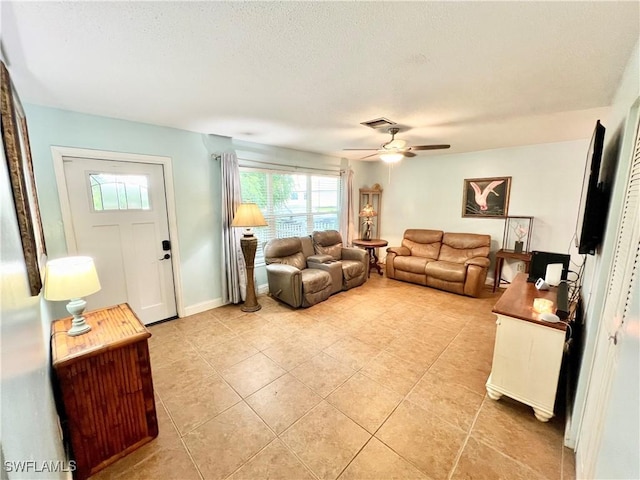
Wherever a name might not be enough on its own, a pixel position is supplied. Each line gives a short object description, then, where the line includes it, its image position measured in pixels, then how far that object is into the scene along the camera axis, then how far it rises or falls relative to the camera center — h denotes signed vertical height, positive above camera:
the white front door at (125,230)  2.63 -0.31
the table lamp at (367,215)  5.38 -0.27
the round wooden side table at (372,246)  5.10 -0.85
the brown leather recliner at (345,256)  4.35 -0.96
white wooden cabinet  1.75 -1.07
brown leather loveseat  4.09 -1.02
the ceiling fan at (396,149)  2.98 +0.60
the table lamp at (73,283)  1.43 -0.45
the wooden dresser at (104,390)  1.42 -1.09
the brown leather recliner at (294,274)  3.60 -1.04
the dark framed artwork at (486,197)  4.41 +0.09
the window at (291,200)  4.16 +0.03
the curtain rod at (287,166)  3.49 +0.60
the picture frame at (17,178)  1.05 +0.10
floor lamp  3.37 -0.51
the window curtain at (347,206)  5.40 -0.10
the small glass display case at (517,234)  4.20 -0.53
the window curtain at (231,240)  3.53 -0.53
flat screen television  1.60 -0.03
